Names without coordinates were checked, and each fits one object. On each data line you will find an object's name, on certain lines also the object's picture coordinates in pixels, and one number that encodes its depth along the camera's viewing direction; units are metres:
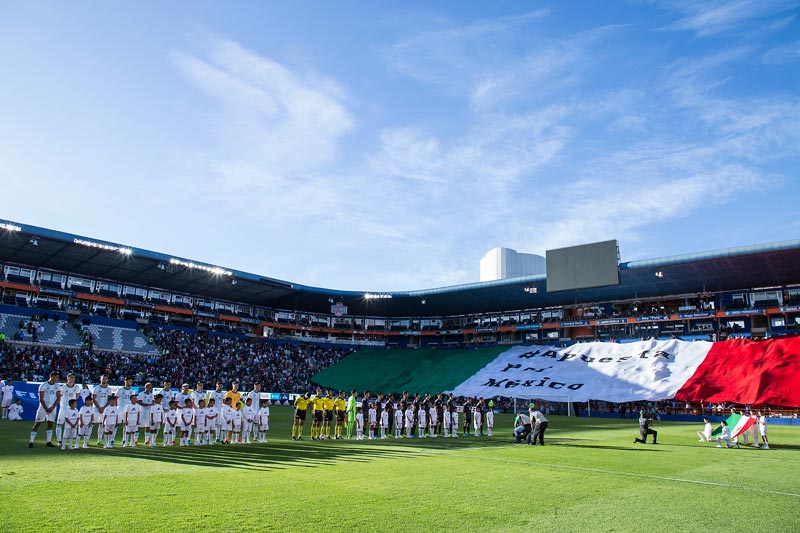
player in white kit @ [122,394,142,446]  17.91
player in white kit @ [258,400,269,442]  21.00
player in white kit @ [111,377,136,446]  19.16
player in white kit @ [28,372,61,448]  16.87
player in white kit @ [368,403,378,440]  24.64
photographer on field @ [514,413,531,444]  22.91
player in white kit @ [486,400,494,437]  28.03
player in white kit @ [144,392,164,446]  18.52
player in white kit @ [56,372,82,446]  16.99
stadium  9.38
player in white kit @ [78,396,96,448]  17.30
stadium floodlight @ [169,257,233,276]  57.88
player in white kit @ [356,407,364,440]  23.92
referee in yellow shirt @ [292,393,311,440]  22.15
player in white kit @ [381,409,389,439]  25.94
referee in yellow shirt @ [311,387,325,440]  22.95
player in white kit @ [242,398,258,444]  20.60
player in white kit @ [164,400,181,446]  18.55
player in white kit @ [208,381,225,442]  19.56
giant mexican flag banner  41.31
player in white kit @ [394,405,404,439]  26.25
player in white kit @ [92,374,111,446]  18.55
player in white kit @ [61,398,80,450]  16.73
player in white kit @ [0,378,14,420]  29.47
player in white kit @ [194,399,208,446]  19.25
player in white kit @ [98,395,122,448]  17.56
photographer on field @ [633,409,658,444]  23.05
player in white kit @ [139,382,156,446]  18.66
